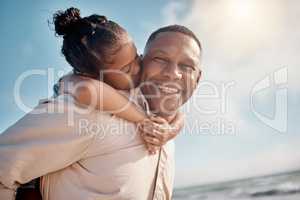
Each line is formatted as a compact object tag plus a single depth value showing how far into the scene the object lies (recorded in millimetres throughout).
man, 1098
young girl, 1260
